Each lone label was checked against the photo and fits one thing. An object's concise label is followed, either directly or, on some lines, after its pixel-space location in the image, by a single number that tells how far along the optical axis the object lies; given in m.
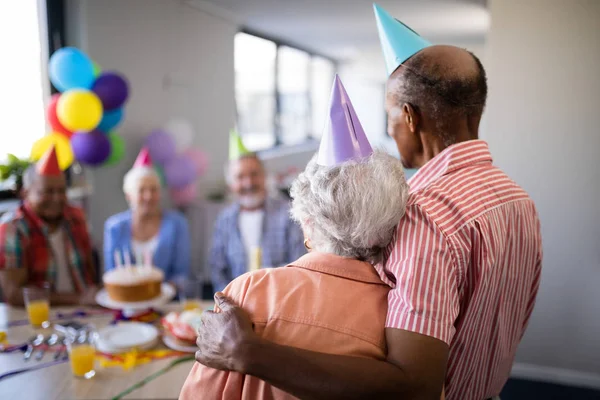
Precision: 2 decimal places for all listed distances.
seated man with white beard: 2.75
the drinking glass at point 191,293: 1.88
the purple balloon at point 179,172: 3.98
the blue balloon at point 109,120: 3.00
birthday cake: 1.80
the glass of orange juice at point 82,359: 1.42
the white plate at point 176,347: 1.61
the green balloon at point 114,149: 3.06
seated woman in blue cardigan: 2.63
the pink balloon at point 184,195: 4.21
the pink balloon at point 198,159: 4.20
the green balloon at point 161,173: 3.90
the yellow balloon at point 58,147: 2.64
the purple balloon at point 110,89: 2.91
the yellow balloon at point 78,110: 2.68
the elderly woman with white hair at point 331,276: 0.83
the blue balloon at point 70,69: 2.73
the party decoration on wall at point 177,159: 3.94
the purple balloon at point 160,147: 3.91
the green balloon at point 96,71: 2.94
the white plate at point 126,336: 1.58
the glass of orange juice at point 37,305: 1.75
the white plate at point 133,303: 1.79
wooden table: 1.34
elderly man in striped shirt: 0.79
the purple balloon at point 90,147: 2.81
